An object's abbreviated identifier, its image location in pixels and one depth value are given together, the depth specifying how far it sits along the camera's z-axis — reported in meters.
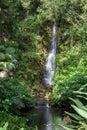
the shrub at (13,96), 7.54
